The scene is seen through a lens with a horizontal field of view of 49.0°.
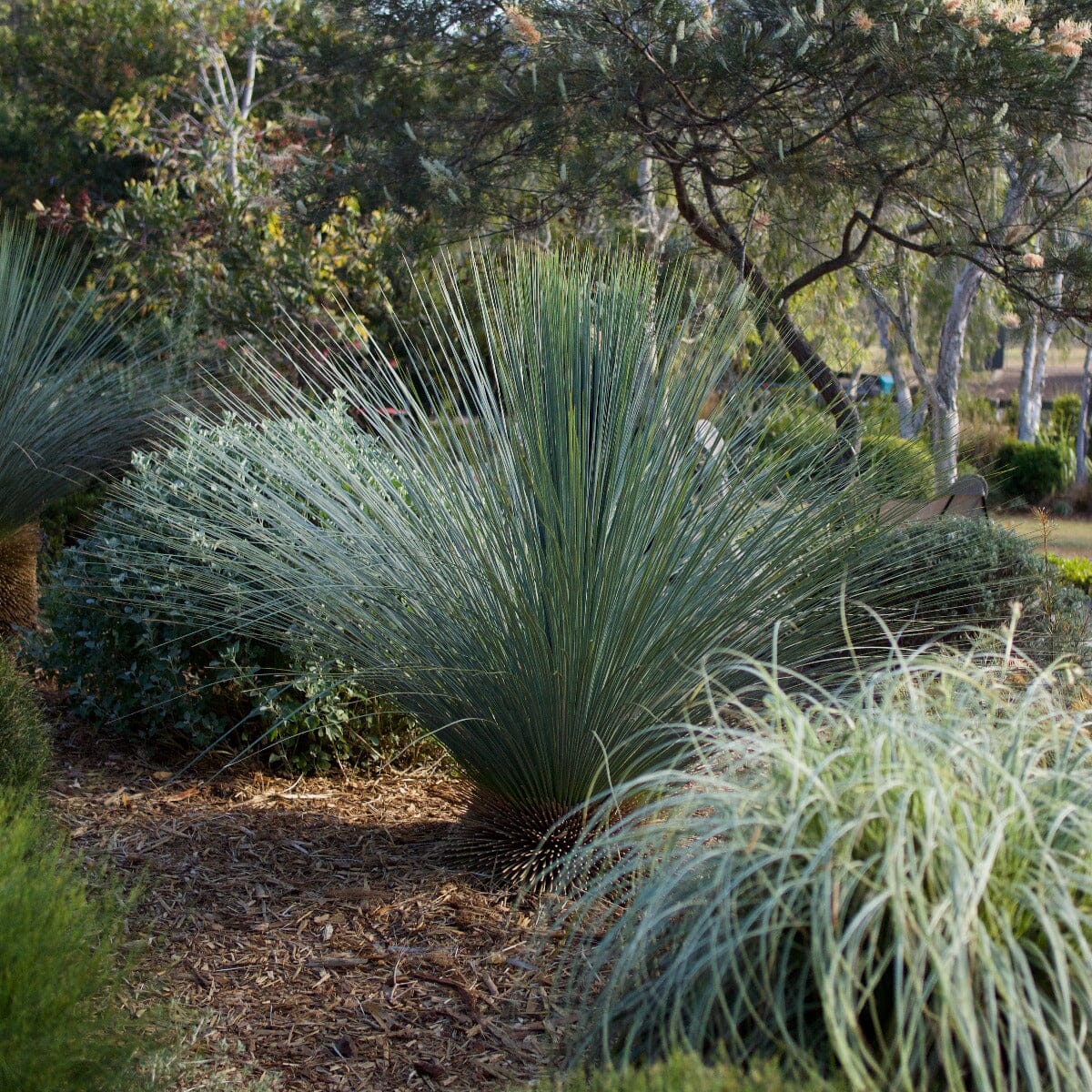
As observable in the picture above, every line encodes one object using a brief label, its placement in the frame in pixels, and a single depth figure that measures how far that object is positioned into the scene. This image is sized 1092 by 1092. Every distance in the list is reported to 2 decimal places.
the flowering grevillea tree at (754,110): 5.55
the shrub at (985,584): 3.73
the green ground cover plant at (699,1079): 1.66
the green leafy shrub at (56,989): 2.09
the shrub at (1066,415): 21.97
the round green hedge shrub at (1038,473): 17.56
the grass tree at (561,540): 3.18
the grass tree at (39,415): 5.81
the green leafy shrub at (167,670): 4.45
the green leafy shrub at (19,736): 3.65
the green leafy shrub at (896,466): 3.57
